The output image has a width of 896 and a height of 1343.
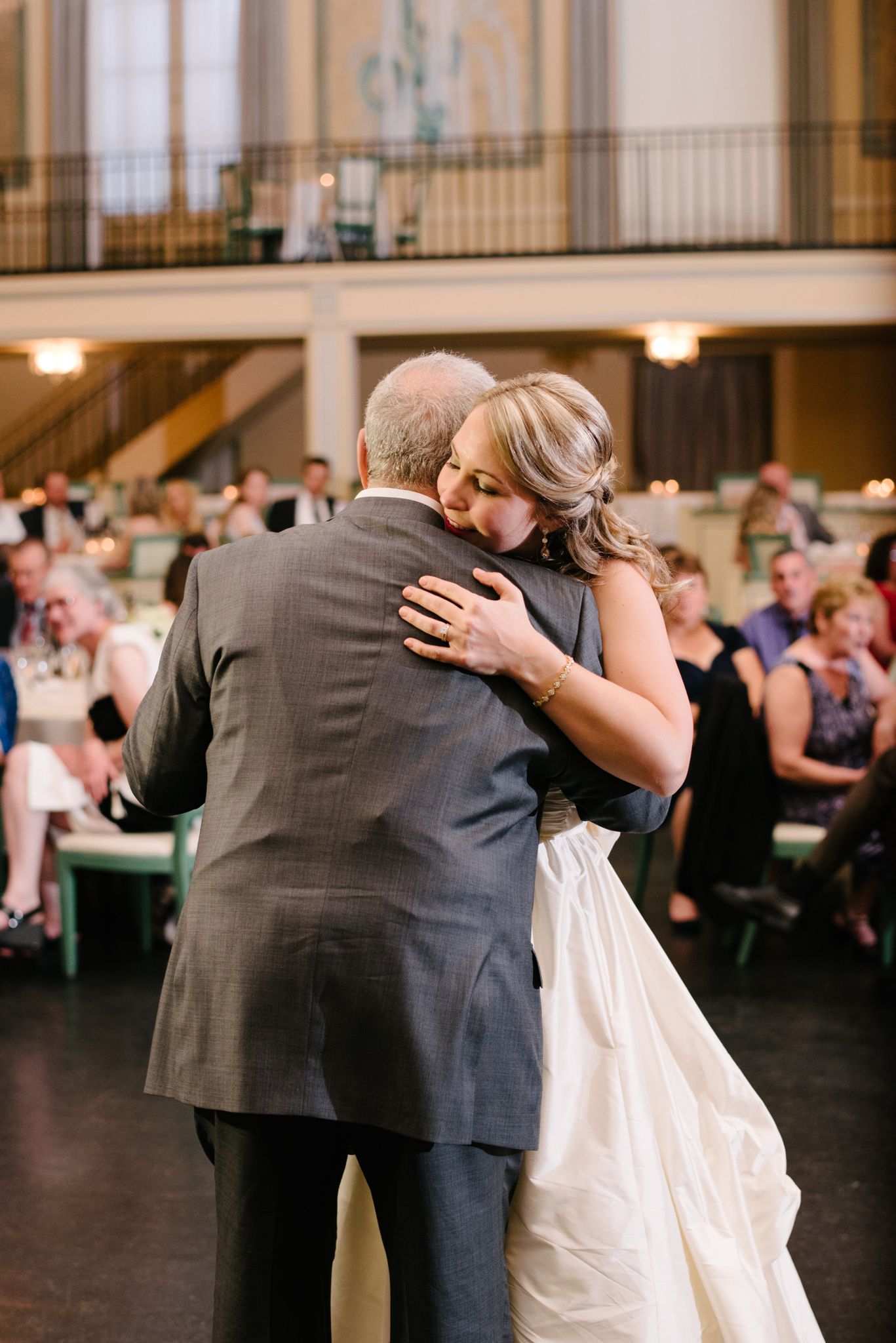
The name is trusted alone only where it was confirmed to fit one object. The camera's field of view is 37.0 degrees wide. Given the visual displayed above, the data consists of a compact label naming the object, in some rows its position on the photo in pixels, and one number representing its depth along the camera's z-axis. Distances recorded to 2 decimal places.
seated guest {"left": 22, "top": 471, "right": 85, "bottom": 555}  9.54
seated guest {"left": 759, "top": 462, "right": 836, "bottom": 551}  8.37
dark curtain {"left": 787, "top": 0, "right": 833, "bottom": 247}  11.34
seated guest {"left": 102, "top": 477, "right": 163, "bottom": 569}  8.91
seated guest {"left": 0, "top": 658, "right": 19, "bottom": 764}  4.03
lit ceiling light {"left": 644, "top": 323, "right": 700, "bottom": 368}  10.37
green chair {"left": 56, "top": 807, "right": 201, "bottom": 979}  3.75
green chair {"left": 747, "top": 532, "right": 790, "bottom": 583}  7.31
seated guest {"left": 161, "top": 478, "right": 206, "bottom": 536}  9.24
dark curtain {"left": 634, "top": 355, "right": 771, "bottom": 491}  13.09
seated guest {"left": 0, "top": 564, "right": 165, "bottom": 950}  3.75
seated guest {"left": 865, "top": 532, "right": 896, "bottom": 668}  5.70
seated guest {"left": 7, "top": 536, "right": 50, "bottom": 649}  6.46
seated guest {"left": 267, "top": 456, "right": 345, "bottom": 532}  8.42
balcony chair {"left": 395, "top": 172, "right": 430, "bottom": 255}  10.82
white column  10.48
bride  1.27
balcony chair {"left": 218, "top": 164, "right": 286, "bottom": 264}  10.75
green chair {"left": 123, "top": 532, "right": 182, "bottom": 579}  8.48
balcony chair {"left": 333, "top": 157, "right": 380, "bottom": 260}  10.69
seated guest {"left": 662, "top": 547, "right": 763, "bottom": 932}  4.37
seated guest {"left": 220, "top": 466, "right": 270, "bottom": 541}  7.80
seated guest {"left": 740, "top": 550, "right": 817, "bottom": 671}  5.09
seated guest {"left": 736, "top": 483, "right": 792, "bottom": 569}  7.58
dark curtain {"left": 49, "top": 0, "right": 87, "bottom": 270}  12.09
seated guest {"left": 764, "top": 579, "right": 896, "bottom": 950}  4.09
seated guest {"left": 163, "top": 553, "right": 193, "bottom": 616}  4.74
